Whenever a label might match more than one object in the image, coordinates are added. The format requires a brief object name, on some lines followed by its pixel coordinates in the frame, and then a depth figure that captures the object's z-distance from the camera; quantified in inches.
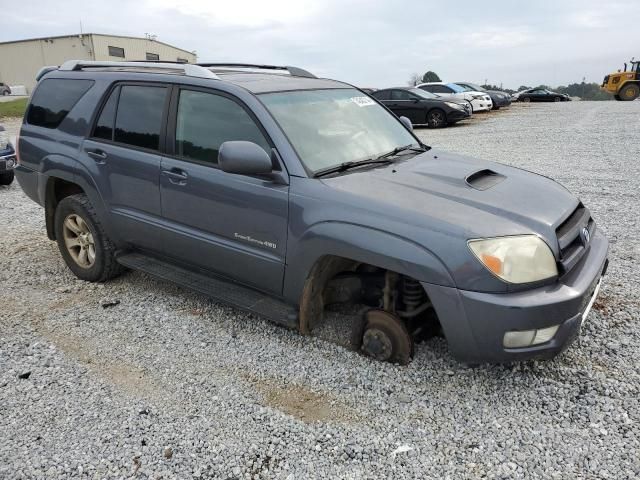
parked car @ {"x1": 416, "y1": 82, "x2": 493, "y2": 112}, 853.0
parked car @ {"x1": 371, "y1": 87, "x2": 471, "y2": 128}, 701.3
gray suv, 105.8
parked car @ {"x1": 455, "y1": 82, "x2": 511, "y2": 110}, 998.4
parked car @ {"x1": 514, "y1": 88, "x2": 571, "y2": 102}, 1398.7
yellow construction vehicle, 1209.4
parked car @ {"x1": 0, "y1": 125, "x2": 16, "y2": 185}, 335.9
